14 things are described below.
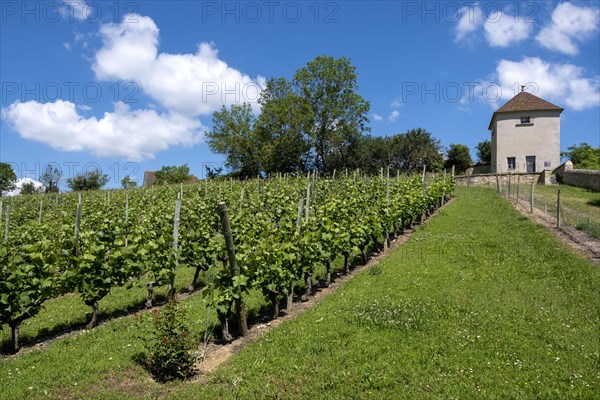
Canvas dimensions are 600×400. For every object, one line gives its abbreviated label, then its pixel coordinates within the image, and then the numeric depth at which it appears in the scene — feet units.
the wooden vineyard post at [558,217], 51.26
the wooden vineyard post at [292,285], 30.22
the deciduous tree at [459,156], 215.51
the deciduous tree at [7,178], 227.16
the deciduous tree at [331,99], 151.84
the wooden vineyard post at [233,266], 22.43
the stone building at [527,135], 134.72
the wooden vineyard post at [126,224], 44.58
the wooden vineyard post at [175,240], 32.76
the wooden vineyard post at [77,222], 31.08
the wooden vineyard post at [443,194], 75.36
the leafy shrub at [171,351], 20.04
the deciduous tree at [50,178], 161.05
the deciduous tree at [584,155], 141.82
